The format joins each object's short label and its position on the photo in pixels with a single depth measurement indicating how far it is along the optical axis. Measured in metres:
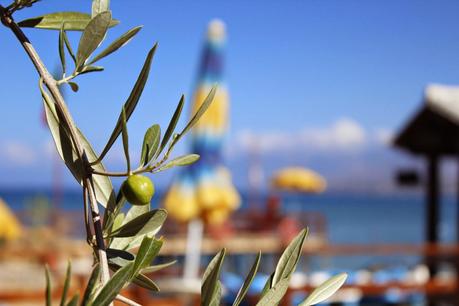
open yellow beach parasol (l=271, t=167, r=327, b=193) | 16.33
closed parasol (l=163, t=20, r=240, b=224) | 6.15
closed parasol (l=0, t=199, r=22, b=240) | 10.20
